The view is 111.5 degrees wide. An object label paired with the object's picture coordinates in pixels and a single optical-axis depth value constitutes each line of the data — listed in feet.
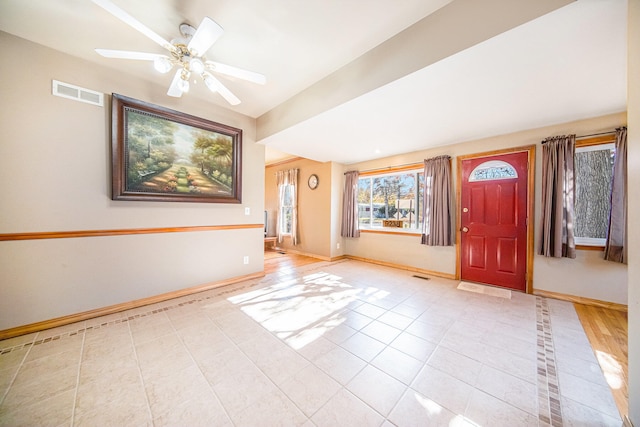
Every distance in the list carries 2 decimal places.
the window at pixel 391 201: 14.33
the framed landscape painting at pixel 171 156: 7.91
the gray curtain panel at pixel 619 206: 8.07
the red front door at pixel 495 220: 10.47
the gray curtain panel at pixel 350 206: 16.56
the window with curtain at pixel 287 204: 19.24
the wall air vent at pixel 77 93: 6.98
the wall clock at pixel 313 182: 17.79
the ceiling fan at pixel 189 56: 4.73
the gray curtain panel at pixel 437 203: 12.22
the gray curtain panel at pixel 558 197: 9.14
